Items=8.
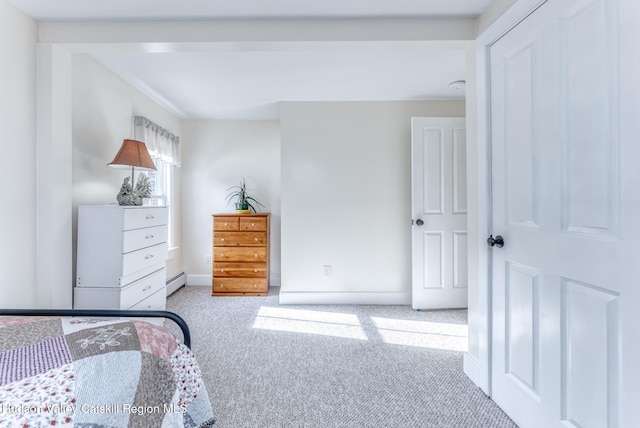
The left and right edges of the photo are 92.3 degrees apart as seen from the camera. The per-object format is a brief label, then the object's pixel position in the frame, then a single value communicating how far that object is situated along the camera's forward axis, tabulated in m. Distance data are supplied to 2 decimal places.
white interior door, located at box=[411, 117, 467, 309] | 3.29
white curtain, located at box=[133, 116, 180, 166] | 3.12
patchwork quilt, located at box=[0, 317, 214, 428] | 0.81
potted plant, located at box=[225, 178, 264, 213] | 4.16
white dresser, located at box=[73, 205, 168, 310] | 2.06
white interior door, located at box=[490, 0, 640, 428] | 1.07
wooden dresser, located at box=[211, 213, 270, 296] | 3.81
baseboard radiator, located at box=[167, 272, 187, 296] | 3.81
